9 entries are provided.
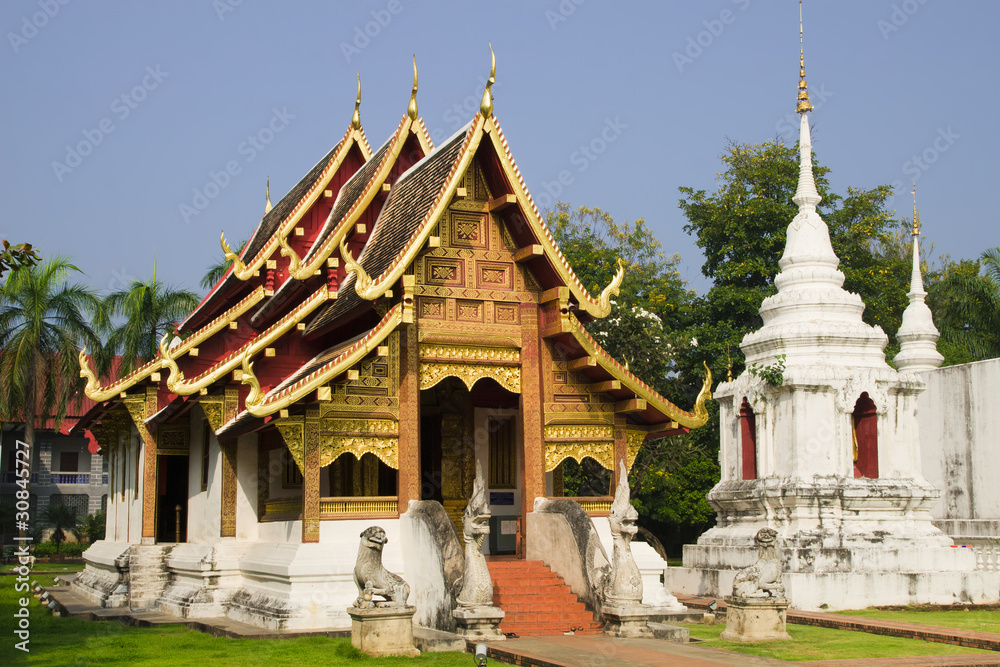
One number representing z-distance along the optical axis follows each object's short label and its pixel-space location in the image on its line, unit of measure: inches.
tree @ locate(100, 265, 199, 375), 1179.3
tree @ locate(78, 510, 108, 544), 1407.5
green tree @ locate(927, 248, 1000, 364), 1226.0
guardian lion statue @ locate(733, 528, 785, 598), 479.2
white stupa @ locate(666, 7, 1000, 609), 655.8
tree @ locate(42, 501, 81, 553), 1546.5
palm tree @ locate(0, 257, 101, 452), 1048.8
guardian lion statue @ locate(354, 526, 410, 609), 423.8
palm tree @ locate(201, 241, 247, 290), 1305.4
